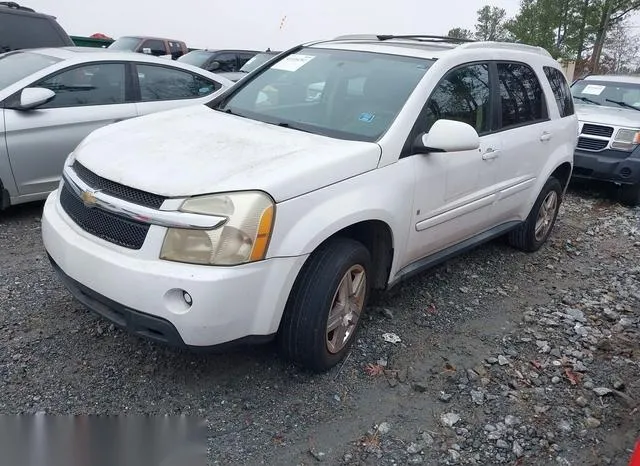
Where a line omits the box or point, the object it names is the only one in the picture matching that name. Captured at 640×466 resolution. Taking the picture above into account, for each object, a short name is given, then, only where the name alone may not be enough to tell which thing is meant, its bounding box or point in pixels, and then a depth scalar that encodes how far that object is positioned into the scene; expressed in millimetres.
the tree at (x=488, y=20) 55156
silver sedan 4641
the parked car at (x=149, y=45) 15508
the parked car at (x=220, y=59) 12695
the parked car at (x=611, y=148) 7113
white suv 2477
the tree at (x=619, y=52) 32812
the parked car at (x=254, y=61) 12174
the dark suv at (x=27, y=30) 7266
